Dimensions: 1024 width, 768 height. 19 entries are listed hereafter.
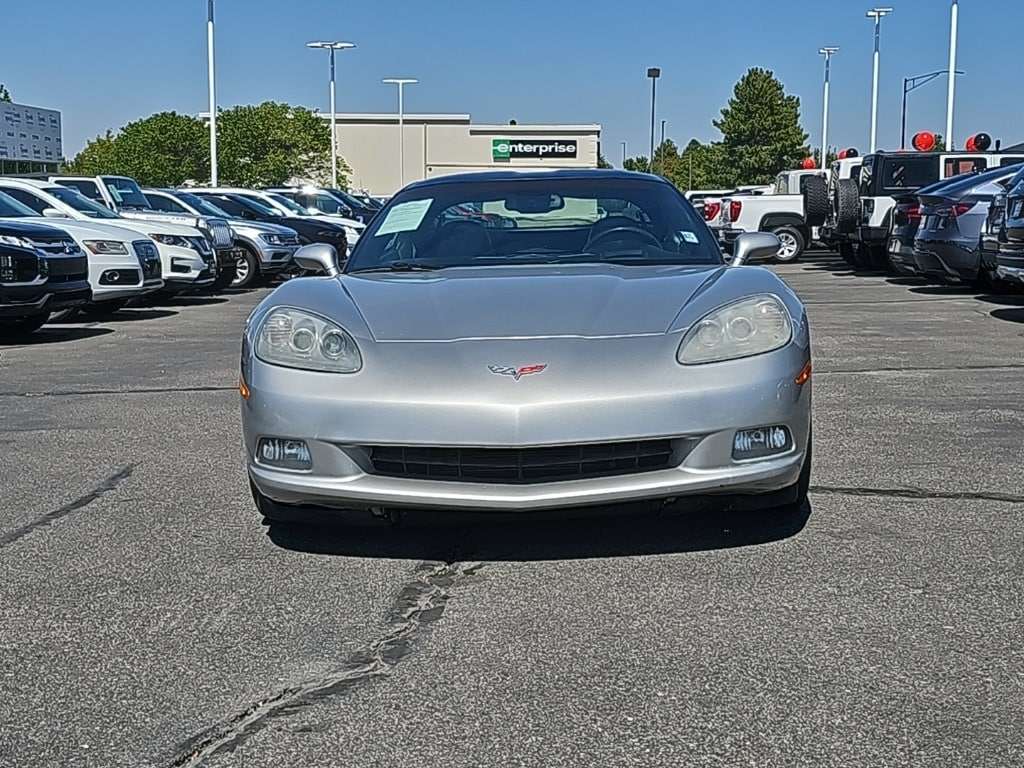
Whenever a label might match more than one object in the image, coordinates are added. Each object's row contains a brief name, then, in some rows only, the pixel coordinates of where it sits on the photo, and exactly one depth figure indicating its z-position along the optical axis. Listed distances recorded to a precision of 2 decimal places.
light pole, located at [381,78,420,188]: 71.83
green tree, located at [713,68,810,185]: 85.12
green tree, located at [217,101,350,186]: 59.78
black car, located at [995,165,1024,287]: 11.70
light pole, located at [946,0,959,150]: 39.24
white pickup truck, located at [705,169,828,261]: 25.80
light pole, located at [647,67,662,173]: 71.38
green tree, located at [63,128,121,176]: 62.76
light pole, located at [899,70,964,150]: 62.09
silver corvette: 4.05
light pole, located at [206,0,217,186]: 36.62
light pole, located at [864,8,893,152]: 51.84
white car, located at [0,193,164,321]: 13.76
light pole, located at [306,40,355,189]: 59.00
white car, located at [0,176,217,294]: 15.48
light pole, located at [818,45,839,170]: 66.44
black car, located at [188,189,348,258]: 22.95
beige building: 86.25
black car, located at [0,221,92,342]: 11.05
